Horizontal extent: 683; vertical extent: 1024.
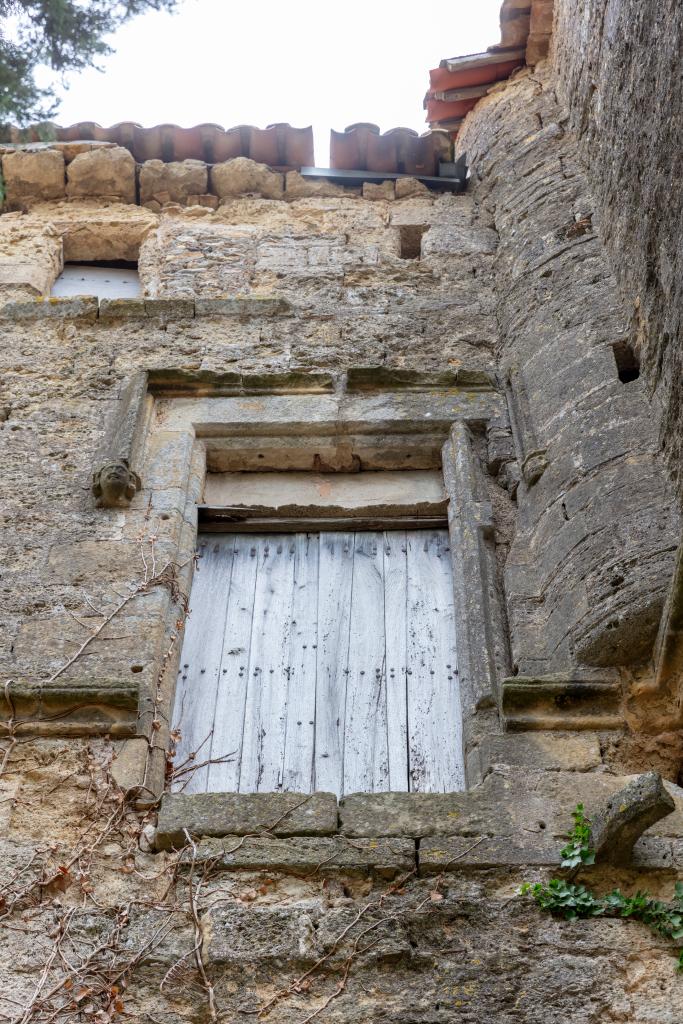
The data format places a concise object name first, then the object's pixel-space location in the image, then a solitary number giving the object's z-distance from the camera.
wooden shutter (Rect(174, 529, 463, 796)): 4.45
